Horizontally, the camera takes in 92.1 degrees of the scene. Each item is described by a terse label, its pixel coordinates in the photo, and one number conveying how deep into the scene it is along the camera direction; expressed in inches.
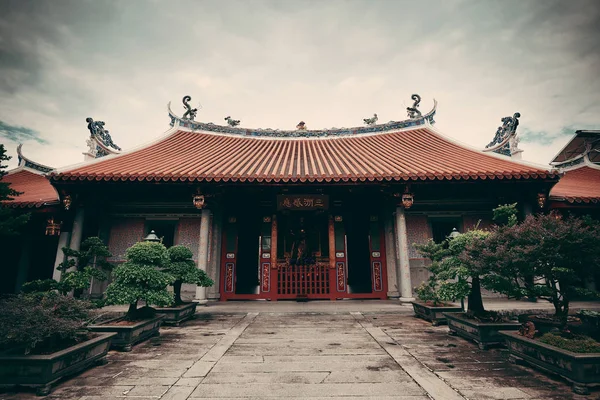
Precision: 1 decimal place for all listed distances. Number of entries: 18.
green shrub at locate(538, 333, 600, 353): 103.7
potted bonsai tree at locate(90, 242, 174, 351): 151.4
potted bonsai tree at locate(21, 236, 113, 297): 190.9
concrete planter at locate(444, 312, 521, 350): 146.4
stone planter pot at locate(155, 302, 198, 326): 204.4
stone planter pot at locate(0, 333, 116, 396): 100.3
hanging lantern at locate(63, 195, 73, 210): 275.6
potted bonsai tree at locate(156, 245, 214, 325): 205.8
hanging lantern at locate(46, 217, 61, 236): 285.3
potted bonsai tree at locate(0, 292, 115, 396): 101.3
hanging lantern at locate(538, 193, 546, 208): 265.9
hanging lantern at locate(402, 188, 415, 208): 278.5
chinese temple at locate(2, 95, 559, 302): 268.7
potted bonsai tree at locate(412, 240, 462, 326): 198.5
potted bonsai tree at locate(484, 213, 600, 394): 108.0
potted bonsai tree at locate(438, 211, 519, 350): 147.3
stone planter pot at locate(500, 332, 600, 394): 96.7
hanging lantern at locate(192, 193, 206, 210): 280.7
